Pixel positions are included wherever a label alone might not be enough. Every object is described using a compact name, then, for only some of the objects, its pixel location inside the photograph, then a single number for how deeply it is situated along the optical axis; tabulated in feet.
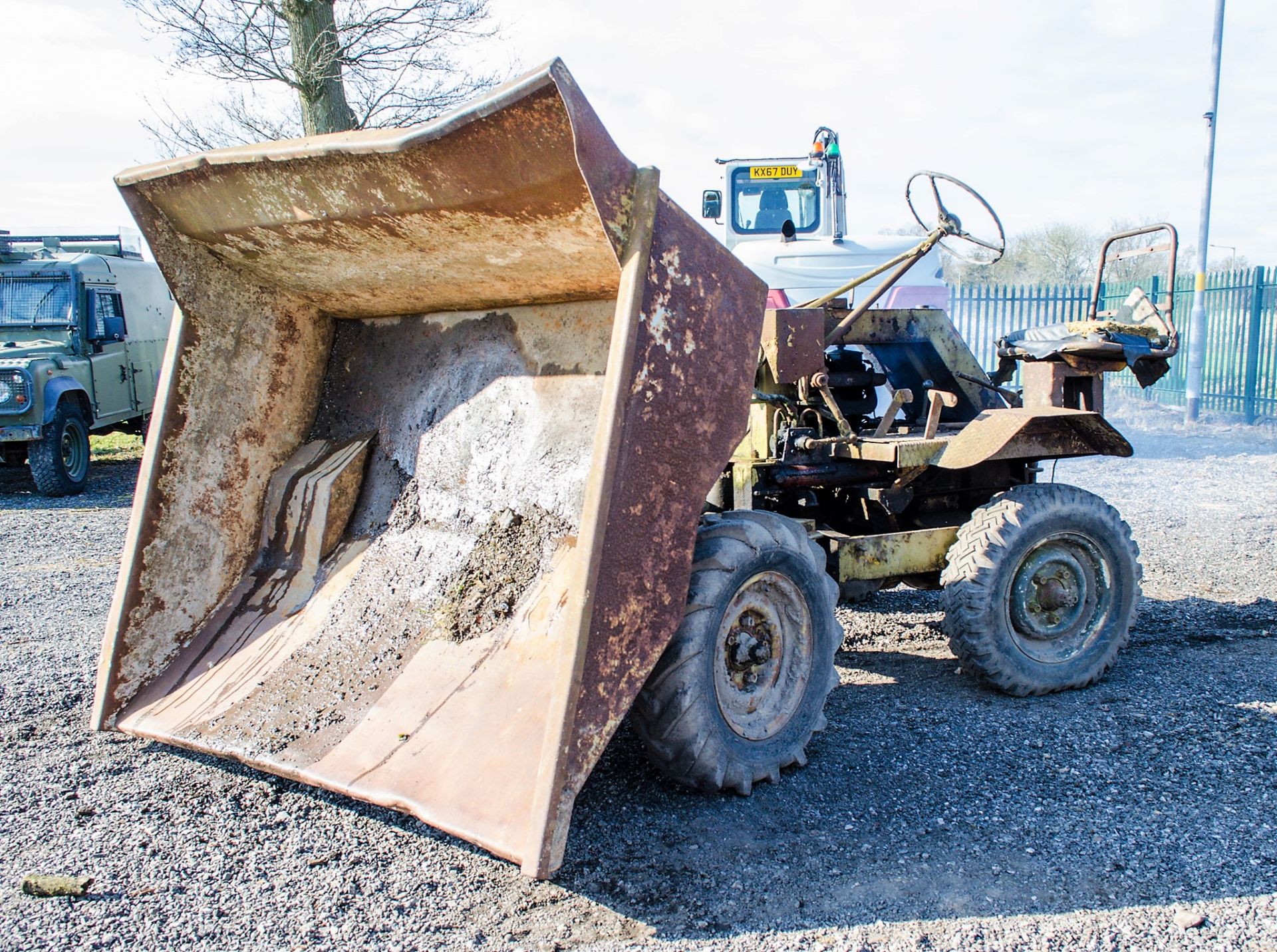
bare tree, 36.73
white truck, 34.47
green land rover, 32.55
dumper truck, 8.76
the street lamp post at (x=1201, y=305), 46.83
